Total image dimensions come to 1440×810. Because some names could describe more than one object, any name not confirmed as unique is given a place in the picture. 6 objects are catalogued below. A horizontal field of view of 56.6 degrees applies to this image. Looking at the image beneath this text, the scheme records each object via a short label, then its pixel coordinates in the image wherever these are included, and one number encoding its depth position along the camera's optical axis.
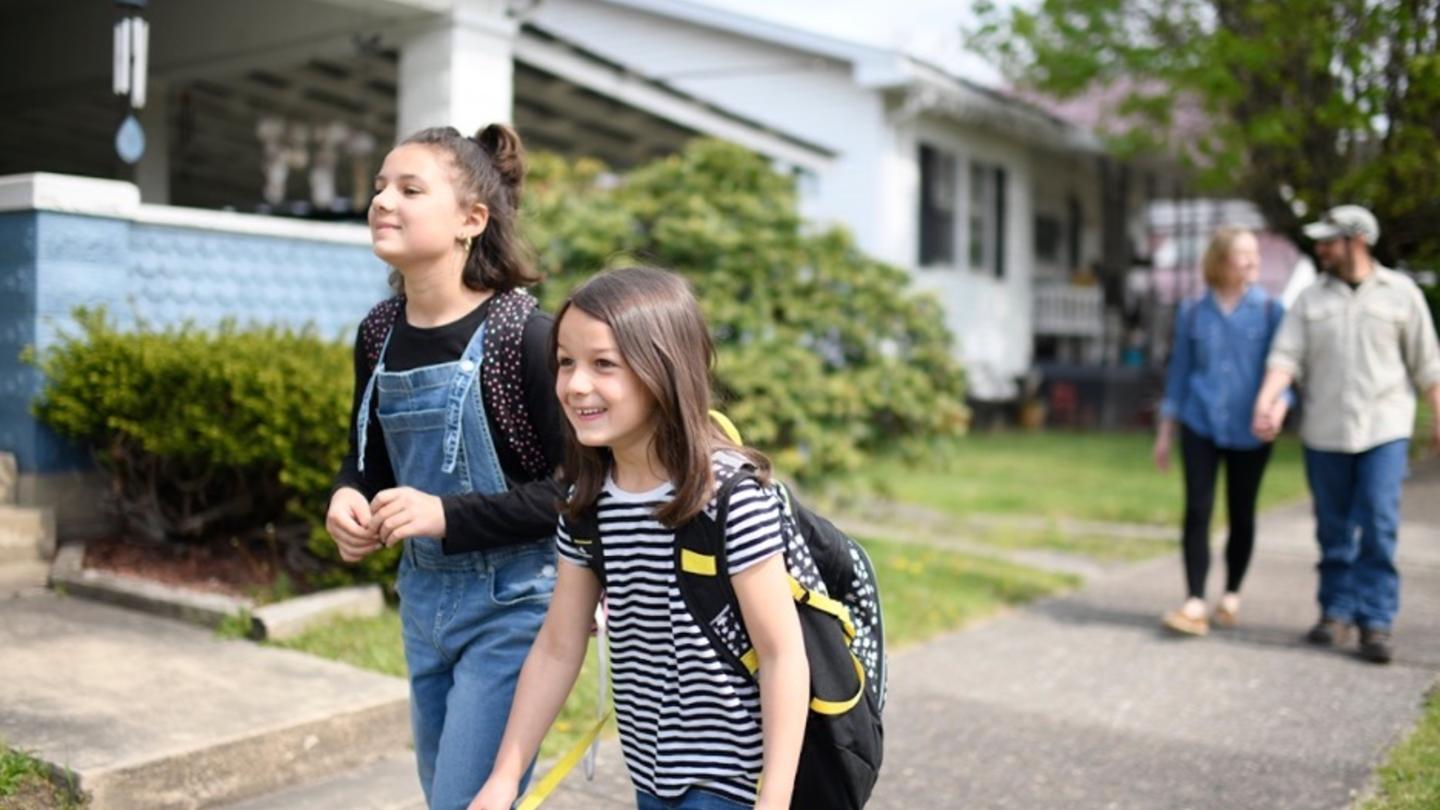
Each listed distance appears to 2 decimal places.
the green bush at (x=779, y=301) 8.55
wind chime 6.93
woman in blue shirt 6.29
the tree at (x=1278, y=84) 12.20
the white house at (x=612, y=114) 9.67
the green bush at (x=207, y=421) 5.77
